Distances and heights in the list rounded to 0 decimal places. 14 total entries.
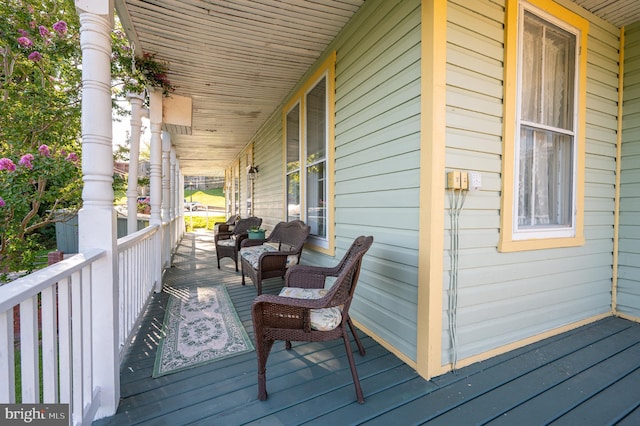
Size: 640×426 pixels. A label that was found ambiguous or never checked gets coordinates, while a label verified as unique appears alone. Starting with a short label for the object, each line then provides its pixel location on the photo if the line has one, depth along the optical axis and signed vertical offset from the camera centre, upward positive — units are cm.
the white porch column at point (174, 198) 734 +18
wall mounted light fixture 696 +79
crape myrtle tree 329 +126
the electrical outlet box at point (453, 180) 194 +18
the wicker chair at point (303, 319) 171 -69
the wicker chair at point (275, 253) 335 -62
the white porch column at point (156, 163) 405 +60
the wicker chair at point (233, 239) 509 -65
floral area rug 218 -115
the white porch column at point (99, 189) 159 +8
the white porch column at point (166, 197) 541 +16
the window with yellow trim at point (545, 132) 227 +63
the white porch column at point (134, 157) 352 +58
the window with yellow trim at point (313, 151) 337 +73
